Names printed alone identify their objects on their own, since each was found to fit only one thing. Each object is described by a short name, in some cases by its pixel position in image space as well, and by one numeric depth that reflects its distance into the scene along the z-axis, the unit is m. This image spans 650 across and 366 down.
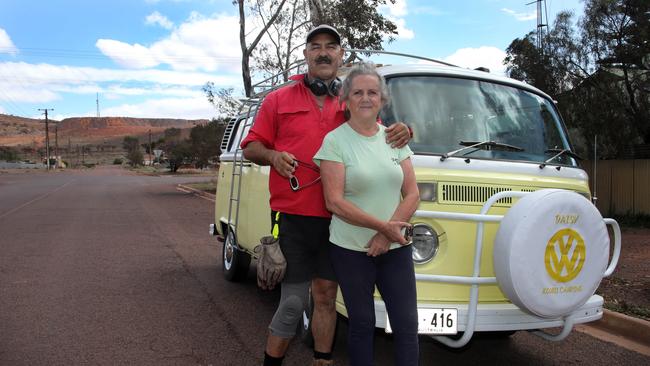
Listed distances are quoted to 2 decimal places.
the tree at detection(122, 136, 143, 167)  88.50
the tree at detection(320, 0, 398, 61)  17.50
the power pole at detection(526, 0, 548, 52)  15.51
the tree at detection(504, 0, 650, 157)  13.94
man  3.12
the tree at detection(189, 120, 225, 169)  28.45
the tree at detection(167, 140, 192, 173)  57.78
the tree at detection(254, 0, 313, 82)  19.62
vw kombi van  3.12
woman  2.79
